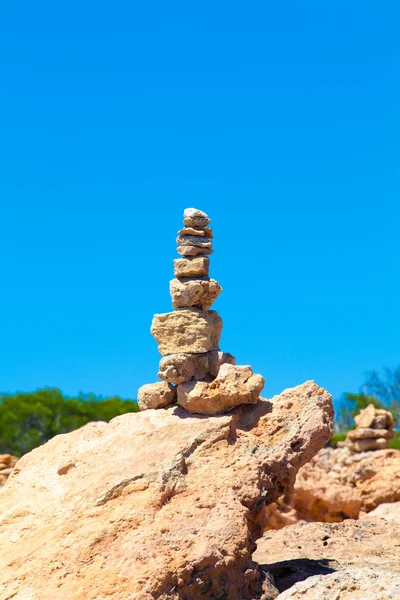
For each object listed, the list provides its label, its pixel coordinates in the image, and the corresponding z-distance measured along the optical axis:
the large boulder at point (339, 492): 17.16
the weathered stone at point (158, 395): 11.06
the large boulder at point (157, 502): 8.43
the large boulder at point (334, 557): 7.25
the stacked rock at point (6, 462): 24.60
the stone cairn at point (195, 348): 10.49
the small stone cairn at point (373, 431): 24.78
